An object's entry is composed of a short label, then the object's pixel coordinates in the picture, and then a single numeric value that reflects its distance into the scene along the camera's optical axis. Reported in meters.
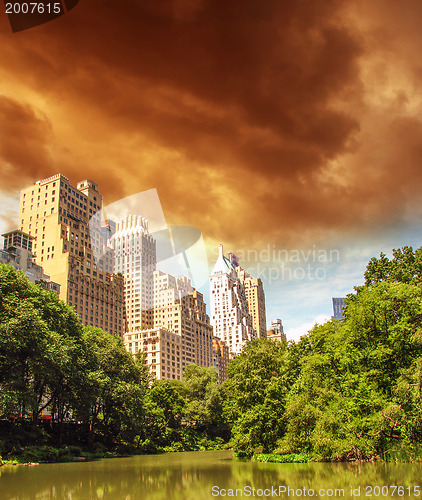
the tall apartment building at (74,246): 155.62
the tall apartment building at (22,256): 116.25
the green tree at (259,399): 44.22
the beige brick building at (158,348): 166.38
